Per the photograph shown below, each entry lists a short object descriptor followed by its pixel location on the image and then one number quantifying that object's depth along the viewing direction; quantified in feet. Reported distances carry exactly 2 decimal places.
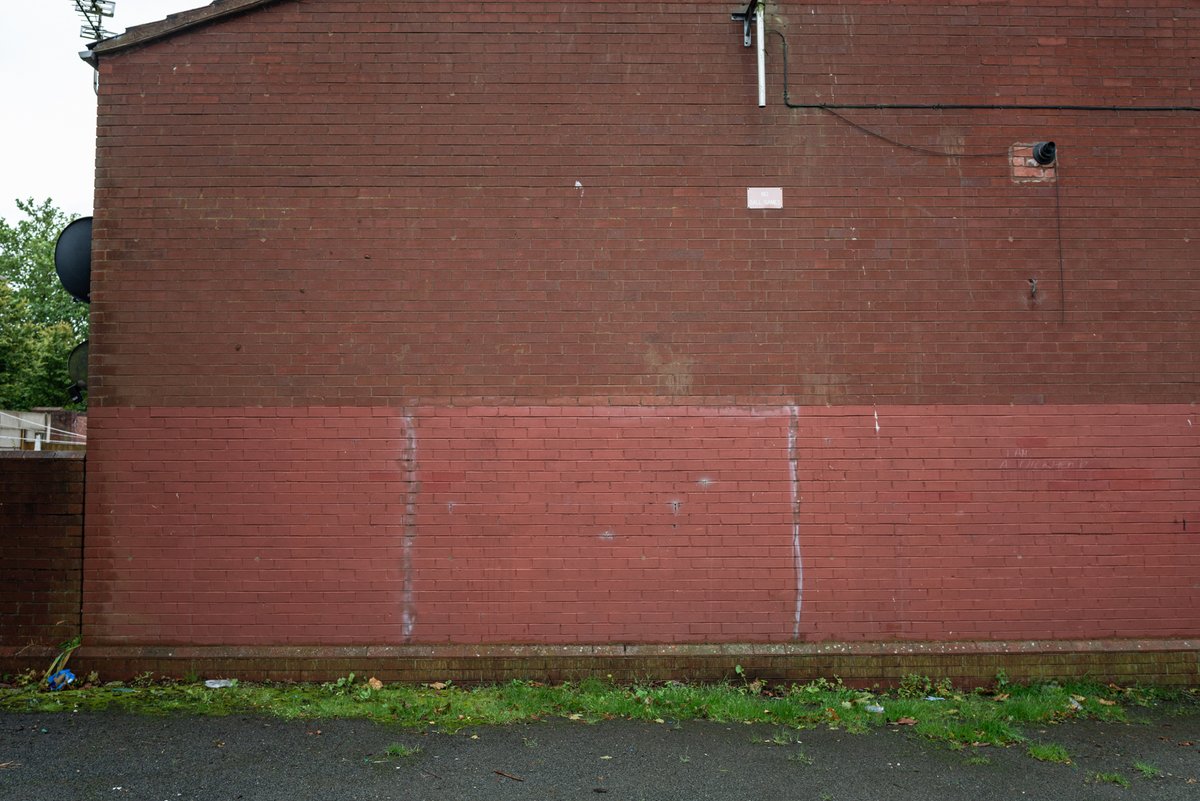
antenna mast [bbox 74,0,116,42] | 34.63
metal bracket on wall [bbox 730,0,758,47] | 23.04
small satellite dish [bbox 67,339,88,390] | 24.22
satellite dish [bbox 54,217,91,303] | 23.91
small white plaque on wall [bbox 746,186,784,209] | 23.09
